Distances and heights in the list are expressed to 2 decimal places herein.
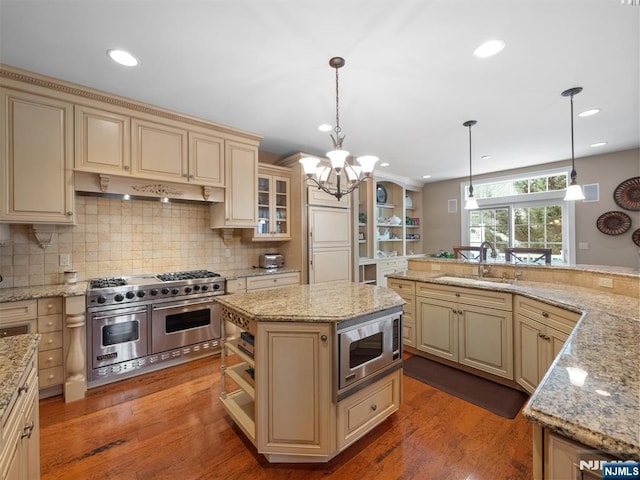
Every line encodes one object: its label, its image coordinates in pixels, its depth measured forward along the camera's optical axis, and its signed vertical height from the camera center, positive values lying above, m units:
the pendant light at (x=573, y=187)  2.44 +0.45
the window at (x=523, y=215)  4.88 +0.47
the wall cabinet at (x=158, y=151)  2.75 +0.93
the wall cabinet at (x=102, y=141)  2.48 +0.93
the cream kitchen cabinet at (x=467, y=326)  2.55 -0.87
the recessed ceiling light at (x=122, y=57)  1.93 +1.32
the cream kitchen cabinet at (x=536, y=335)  1.99 -0.75
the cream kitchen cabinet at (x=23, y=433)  0.90 -0.70
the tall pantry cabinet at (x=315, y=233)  3.86 +0.11
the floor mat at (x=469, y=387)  2.29 -1.35
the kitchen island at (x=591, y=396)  0.71 -0.48
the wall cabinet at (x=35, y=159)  2.20 +0.69
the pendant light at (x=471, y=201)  3.19 +0.45
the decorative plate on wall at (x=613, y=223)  4.20 +0.24
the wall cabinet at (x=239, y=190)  3.37 +0.64
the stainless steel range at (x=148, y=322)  2.53 -0.81
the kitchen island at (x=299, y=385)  1.63 -0.85
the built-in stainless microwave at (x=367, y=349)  1.67 -0.72
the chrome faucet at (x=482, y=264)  3.22 -0.29
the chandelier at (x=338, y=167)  2.03 +0.59
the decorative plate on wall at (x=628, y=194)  4.11 +0.66
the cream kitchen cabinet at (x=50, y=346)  2.30 -0.87
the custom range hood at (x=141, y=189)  2.57 +0.54
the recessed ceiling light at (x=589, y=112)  2.83 +1.30
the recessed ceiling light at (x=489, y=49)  1.84 +1.29
